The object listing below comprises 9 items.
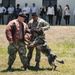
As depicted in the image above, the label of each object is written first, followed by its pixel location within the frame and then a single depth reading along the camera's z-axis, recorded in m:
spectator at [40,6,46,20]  28.20
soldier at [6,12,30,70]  11.42
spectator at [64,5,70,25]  28.33
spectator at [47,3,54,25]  27.95
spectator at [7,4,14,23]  28.55
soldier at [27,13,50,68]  11.95
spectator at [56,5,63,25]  28.42
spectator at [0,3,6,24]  28.67
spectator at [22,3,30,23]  27.86
